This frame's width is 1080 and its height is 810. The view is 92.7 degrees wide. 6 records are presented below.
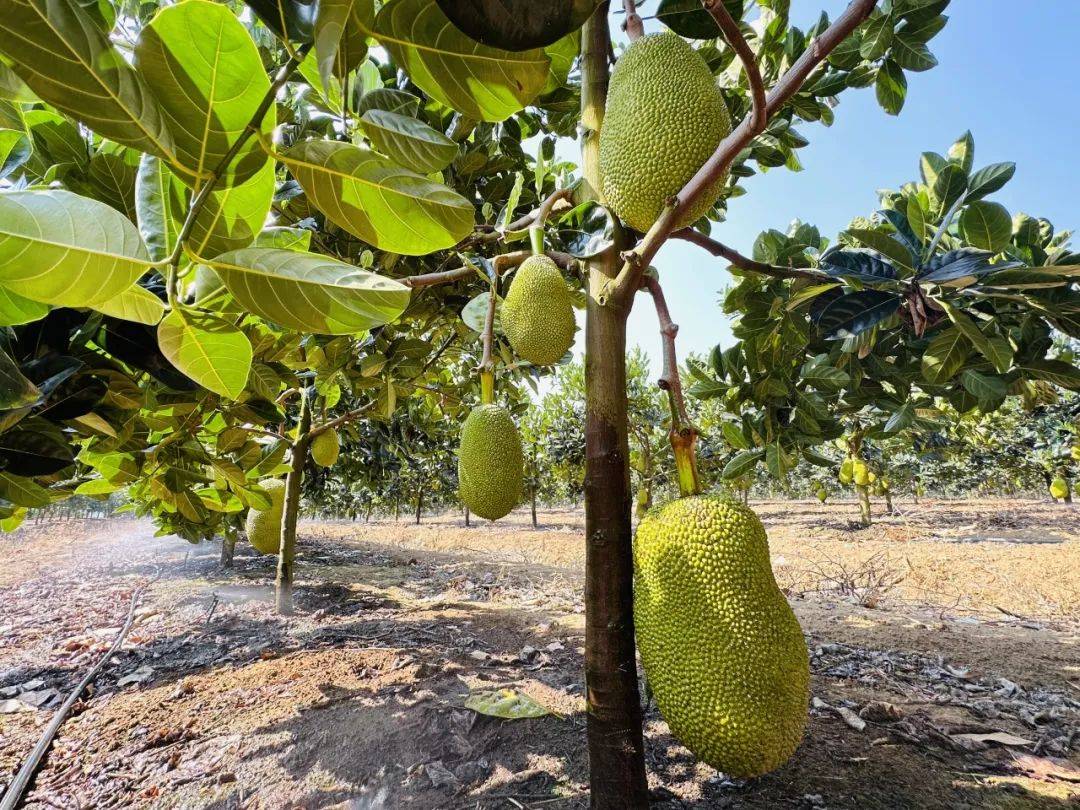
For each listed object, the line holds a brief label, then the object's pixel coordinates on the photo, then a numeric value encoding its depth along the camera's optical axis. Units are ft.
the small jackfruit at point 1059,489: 46.06
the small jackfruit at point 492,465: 4.86
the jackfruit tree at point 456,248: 1.43
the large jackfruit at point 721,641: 2.96
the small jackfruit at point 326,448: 10.66
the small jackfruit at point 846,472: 34.42
